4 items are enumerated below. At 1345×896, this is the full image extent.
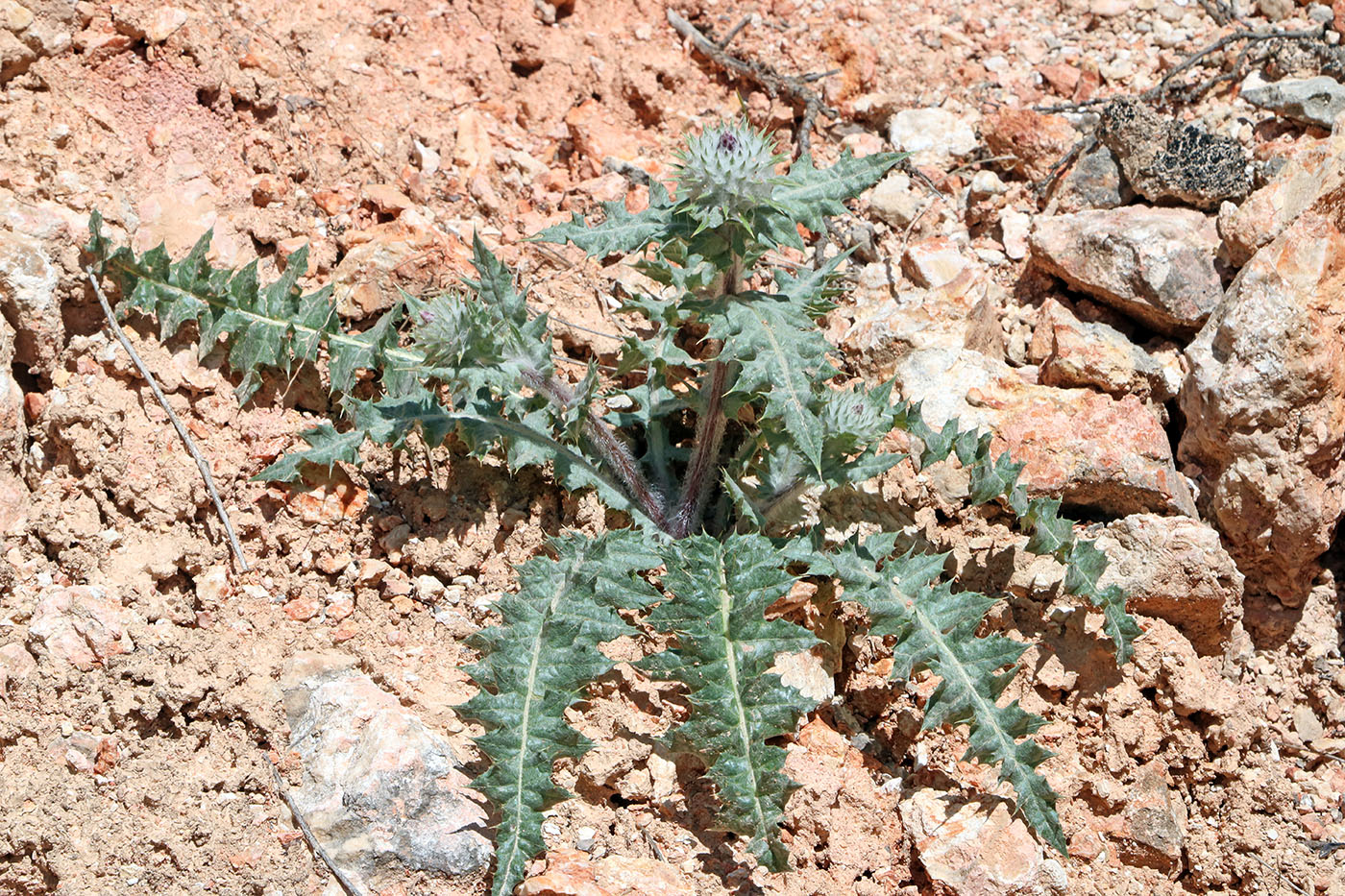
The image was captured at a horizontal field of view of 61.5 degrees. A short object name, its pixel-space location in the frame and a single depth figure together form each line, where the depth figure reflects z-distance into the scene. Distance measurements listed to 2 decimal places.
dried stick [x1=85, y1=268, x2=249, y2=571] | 3.69
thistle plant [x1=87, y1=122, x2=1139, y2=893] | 3.17
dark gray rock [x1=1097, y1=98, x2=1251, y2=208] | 4.52
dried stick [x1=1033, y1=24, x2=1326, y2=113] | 4.96
